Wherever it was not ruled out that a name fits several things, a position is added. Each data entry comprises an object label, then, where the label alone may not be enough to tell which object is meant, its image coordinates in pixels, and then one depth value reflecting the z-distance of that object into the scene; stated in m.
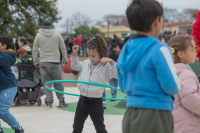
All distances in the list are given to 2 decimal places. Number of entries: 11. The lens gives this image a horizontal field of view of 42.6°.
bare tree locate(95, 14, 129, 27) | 75.19
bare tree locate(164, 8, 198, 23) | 70.62
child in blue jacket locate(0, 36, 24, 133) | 4.16
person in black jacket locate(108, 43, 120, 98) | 8.27
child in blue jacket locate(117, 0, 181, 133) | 1.91
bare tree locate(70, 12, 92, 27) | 59.62
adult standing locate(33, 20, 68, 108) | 6.66
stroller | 7.14
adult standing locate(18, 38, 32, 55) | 7.96
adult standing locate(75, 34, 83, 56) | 20.69
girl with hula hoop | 3.52
